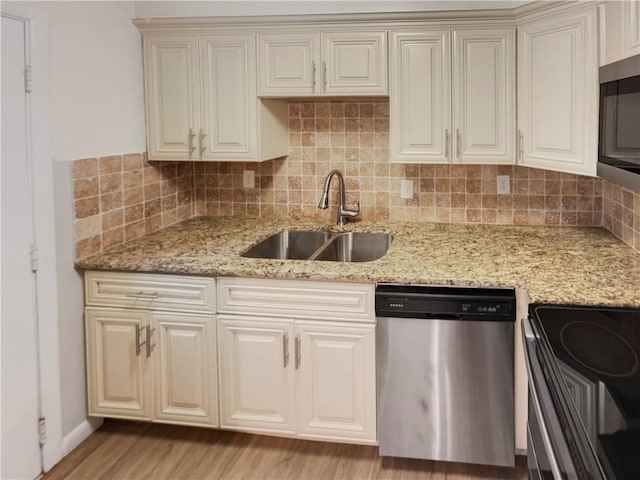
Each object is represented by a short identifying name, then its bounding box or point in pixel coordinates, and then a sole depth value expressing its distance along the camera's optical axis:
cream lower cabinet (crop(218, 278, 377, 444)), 2.69
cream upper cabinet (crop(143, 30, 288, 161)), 3.29
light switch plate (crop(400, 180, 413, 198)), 3.62
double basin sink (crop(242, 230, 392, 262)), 3.41
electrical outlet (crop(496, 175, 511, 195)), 3.49
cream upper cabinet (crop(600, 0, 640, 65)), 2.09
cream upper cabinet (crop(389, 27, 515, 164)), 3.09
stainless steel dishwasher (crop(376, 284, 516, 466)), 2.53
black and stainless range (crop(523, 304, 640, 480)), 1.21
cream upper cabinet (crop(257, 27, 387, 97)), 3.17
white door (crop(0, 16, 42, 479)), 2.47
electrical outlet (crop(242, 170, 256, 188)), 3.82
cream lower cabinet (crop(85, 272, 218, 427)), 2.85
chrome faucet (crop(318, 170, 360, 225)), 3.56
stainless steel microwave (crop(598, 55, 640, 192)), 1.83
